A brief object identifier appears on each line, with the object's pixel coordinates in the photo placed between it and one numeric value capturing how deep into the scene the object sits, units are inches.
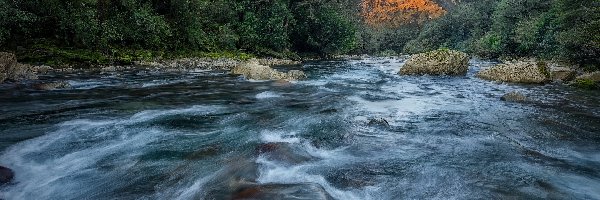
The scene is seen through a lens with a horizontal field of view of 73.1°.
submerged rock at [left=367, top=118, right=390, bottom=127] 296.0
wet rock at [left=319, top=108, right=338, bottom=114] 351.9
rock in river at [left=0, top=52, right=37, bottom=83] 478.9
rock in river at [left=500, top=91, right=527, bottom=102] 413.4
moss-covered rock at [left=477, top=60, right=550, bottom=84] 582.2
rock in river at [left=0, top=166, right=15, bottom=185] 170.5
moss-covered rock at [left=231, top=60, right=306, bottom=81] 597.9
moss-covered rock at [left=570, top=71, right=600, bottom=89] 523.7
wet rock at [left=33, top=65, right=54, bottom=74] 577.1
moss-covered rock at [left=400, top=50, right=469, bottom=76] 708.0
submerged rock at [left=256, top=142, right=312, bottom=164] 207.3
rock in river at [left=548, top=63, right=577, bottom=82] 603.3
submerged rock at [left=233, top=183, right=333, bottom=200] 159.2
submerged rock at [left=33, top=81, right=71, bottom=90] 431.2
